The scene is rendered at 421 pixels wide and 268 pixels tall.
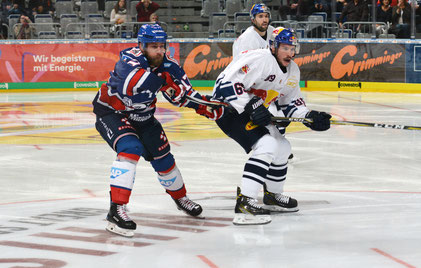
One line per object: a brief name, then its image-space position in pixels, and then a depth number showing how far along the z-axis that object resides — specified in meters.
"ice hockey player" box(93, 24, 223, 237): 9.02
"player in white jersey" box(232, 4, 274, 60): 14.99
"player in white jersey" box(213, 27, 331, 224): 9.66
